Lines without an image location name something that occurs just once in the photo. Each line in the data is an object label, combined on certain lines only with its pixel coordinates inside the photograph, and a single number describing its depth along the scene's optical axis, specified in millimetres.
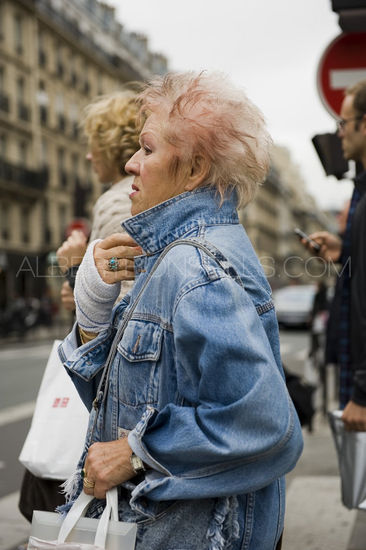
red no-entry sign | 4672
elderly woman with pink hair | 1454
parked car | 28672
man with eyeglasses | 2762
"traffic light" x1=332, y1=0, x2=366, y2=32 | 3656
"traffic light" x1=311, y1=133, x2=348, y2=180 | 3898
